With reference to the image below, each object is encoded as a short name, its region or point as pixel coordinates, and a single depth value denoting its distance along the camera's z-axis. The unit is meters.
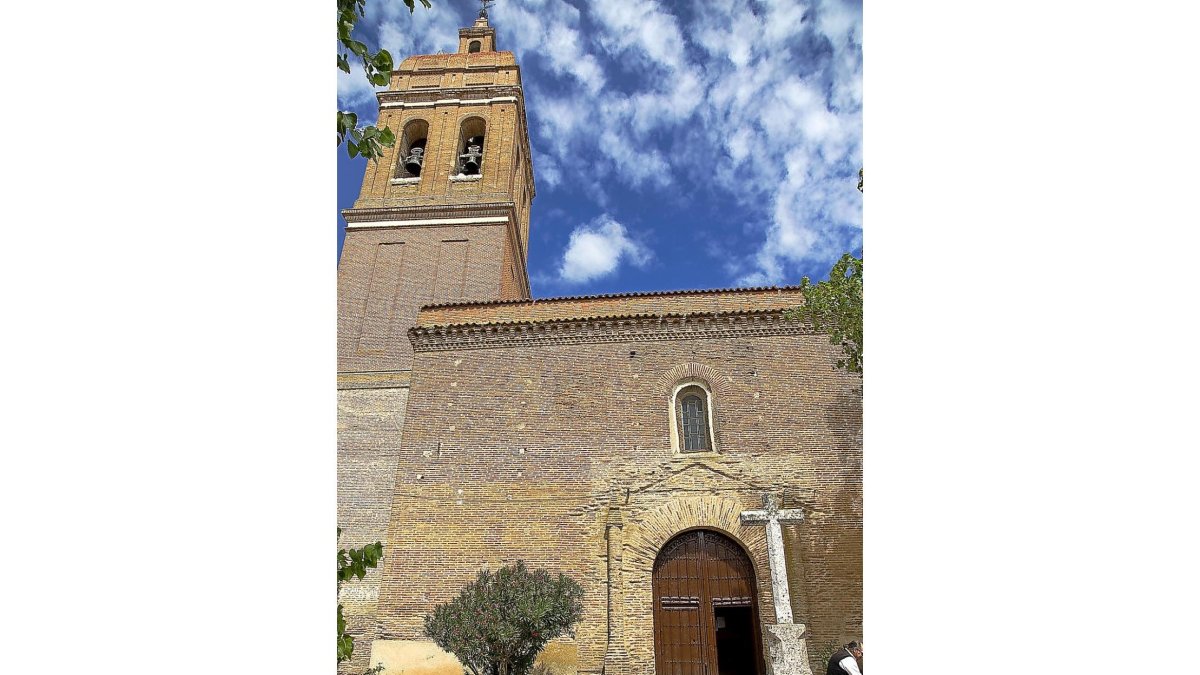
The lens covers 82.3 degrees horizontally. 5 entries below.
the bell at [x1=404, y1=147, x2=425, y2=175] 20.39
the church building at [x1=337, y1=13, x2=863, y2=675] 10.60
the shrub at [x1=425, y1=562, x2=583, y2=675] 9.02
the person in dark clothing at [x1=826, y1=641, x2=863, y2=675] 5.47
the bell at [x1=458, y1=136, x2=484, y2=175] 20.20
